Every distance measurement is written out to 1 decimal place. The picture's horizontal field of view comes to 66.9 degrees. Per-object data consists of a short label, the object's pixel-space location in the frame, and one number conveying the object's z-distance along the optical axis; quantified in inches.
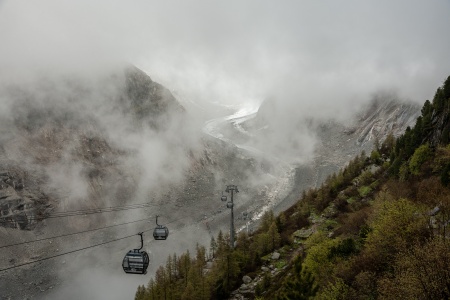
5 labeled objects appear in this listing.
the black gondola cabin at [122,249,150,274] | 1509.6
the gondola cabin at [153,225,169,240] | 1882.4
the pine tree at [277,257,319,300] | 1099.1
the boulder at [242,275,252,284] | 2337.4
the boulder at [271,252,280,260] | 2529.8
